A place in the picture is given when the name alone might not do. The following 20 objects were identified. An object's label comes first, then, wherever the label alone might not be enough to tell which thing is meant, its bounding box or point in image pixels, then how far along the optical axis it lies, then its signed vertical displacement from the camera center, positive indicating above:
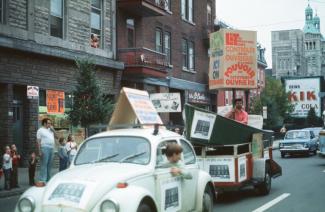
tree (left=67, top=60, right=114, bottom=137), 17.47 +0.57
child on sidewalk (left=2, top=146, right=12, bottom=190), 13.58 -1.23
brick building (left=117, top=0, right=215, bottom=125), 25.11 +4.07
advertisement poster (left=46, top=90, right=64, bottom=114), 19.91 +0.64
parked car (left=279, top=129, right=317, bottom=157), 27.95 -1.52
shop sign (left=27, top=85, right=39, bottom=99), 16.39 +0.87
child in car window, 7.39 -0.61
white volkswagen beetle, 6.24 -0.83
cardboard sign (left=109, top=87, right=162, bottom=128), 8.70 +0.13
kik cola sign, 67.75 +3.01
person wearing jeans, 14.09 -0.80
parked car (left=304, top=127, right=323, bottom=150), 30.74 -0.91
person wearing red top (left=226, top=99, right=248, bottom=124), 12.71 +0.09
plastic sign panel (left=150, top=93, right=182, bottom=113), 16.45 +0.49
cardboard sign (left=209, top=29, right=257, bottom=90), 24.88 +2.76
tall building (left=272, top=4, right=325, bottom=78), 125.88 +17.20
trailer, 10.80 -0.75
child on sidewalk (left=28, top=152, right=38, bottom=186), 14.59 -1.38
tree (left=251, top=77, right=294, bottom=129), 48.88 +1.27
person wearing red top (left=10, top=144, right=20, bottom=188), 13.77 -1.49
